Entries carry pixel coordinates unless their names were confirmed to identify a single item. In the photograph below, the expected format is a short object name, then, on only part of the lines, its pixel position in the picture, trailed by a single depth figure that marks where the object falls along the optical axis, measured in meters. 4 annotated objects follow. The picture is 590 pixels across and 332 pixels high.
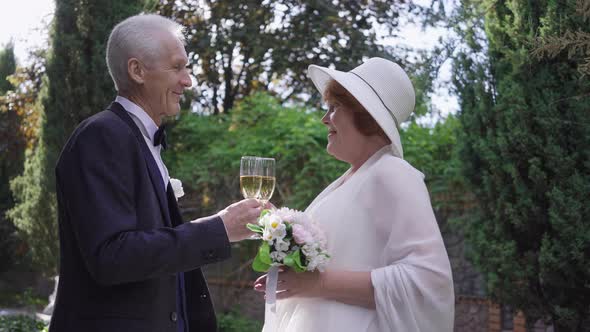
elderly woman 2.70
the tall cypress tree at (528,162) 5.61
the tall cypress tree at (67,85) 9.77
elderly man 2.26
